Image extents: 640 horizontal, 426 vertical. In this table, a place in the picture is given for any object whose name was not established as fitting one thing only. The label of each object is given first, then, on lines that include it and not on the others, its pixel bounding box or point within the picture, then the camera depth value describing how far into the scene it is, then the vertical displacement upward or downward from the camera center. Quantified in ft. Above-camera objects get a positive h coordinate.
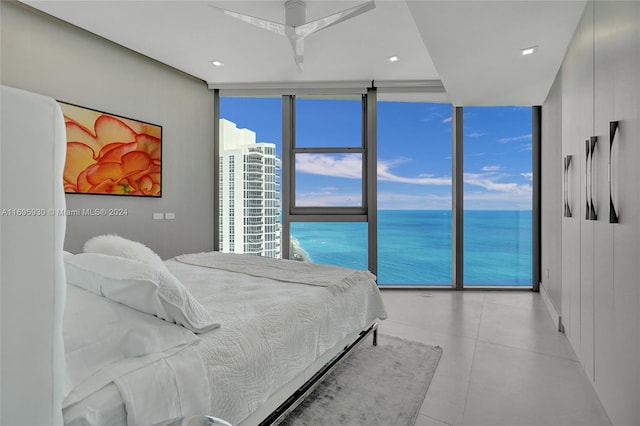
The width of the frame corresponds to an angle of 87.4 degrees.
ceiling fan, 7.64 +4.55
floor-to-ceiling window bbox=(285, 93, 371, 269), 14.85 +1.83
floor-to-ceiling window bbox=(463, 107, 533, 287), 14.56 +0.71
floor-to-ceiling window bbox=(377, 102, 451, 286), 15.07 +0.90
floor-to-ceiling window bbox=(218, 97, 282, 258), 15.06 +1.66
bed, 1.86 -1.43
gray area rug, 5.56 -3.38
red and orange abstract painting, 9.87 +1.90
